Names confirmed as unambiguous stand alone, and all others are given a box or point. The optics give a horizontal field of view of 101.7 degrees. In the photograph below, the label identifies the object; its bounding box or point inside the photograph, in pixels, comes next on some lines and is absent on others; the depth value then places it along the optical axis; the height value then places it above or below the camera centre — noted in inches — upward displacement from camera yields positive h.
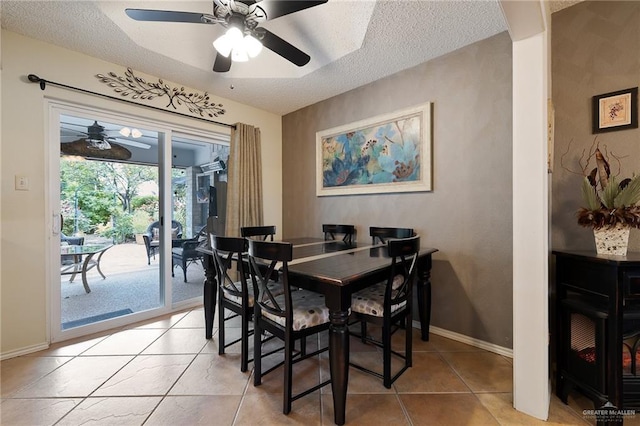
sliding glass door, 97.7 -0.7
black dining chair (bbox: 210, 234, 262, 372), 70.7 -23.2
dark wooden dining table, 53.9 -16.5
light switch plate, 83.1 +9.7
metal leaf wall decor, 101.2 +51.5
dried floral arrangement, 54.2 +1.9
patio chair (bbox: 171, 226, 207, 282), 135.2 -20.7
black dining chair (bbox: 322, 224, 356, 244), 117.1 -9.2
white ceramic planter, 55.1 -6.6
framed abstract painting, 99.4 +24.4
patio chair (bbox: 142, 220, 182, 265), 122.1 -11.5
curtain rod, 84.2 +43.9
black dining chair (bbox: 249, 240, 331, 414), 56.9 -23.8
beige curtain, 133.0 +15.5
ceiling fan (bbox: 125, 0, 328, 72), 61.1 +48.0
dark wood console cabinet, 50.5 -24.4
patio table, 104.2 -20.2
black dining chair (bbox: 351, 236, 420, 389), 64.2 -24.0
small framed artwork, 64.2 +25.0
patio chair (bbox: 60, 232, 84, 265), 98.1 -12.8
